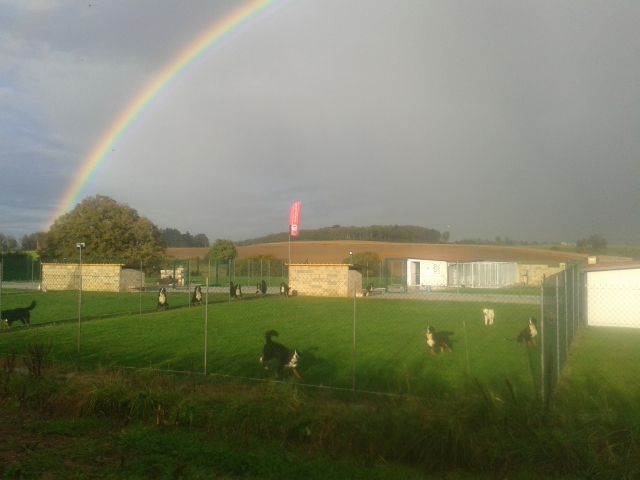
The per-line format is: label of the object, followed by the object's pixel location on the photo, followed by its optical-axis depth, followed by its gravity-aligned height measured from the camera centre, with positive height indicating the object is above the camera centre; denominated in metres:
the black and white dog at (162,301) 23.98 -1.62
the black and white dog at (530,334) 13.09 -1.52
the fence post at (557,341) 9.48 -1.24
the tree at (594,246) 63.34 +2.16
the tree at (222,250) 76.44 +1.46
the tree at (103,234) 60.56 +2.57
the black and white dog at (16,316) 17.46 -1.68
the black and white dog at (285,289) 34.78 -1.59
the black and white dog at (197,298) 26.80 -1.68
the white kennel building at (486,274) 51.22 -0.83
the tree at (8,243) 80.61 +2.16
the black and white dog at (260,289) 34.01 -1.60
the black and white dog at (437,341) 12.70 -1.64
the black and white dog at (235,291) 30.48 -1.54
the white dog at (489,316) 18.23 -1.56
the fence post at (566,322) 12.12 -1.23
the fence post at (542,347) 7.34 -1.00
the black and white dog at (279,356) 10.12 -1.61
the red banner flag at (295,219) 45.12 +3.23
